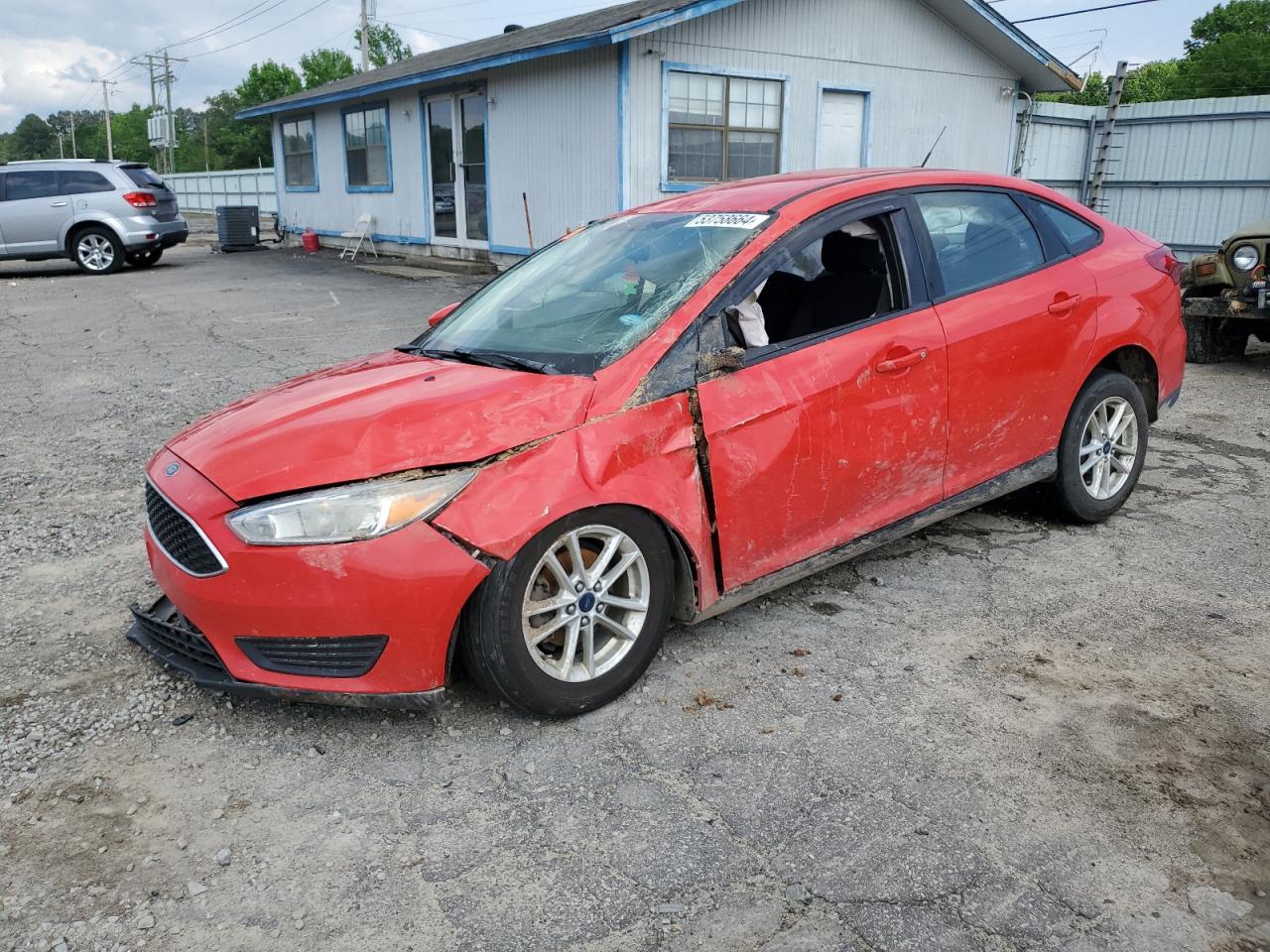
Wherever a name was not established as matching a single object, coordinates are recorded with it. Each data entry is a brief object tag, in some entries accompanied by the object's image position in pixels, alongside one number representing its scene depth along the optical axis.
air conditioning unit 21.44
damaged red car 2.89
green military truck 7.94
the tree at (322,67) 69.38
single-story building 13.23
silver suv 16.53
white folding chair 19.67
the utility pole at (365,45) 38.69
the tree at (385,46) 77.38
